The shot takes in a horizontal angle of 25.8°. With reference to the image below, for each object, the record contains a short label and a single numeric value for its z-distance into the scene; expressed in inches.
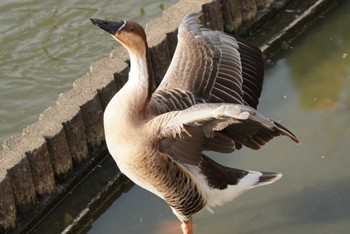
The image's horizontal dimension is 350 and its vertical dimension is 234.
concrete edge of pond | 179.2
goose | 147.3
